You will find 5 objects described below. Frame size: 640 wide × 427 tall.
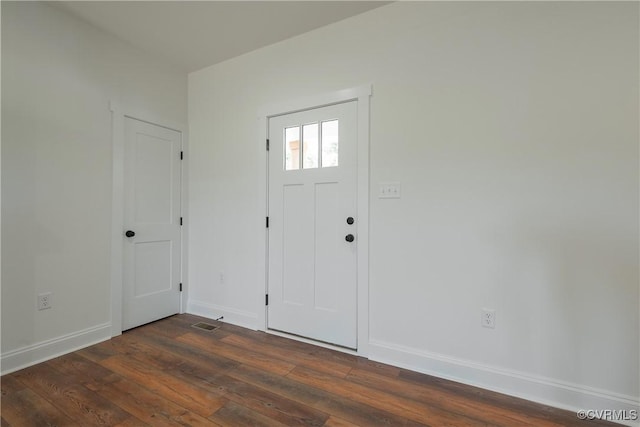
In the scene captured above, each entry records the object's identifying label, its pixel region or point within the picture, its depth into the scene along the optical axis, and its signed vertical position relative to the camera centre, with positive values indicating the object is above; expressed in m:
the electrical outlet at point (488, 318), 1.79 -0.68
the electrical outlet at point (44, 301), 2.06 -0.68
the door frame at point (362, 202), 2.18 +0.08
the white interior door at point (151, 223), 2.63 -0.12
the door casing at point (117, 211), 2.49 +0.00
